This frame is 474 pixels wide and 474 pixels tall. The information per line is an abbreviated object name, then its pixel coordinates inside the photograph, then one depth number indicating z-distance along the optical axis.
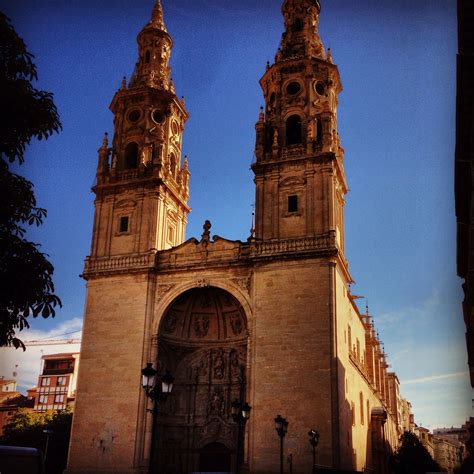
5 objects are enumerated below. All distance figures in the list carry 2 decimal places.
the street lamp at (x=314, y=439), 27.47
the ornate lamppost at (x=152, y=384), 16.66
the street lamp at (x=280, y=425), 24.95
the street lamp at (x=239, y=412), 22.48
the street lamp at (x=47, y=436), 37.86
